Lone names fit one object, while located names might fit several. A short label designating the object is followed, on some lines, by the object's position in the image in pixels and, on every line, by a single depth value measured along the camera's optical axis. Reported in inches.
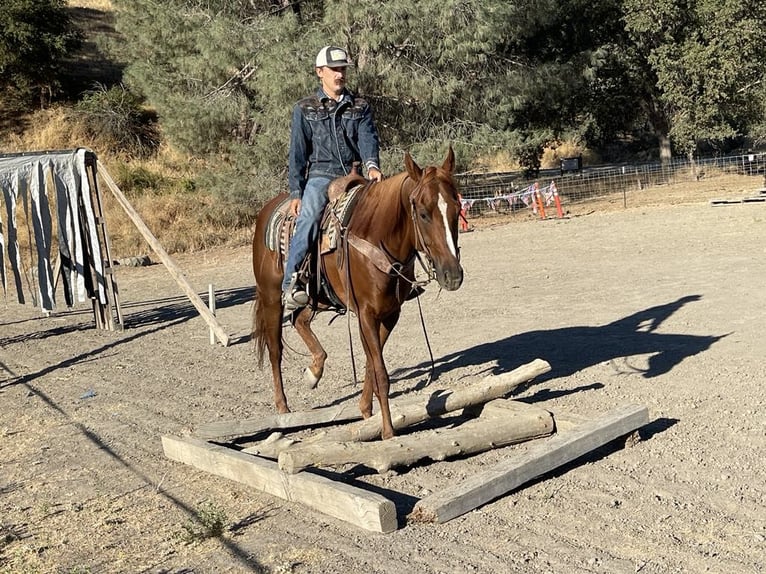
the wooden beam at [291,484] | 191.3
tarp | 517.3
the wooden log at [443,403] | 244.8
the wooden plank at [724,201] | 925.8
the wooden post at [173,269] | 461.9
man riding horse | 272.5
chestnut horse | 221.6
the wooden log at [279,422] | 261.7
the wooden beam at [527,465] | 194.1
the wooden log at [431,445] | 215.0
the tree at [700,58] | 1133.7
